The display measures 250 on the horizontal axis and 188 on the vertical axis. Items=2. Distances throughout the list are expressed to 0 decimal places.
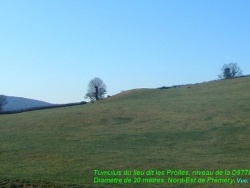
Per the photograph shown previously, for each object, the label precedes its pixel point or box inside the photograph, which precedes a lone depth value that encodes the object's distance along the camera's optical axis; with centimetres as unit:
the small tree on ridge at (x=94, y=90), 11957
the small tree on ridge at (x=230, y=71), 11336
